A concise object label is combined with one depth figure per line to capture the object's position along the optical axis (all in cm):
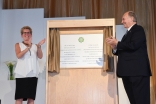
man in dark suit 227
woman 308
